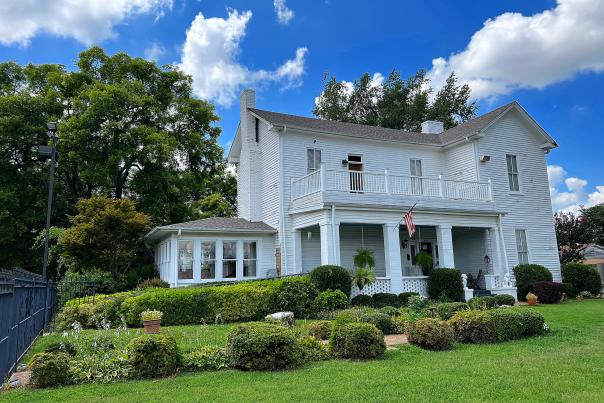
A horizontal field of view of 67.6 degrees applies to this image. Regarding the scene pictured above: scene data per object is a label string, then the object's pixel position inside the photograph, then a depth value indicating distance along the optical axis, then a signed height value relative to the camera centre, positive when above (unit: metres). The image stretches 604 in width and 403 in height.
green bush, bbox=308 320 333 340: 9.95 -1.21
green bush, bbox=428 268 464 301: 16.84 -0.57
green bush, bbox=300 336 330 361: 7.84 -1.32
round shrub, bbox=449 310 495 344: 9.34 -1.23
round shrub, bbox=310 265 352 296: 14.71 -0.13
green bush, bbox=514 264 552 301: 19.22 -0.41
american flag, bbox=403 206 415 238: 15.73 +1.74
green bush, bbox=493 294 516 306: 15.17 -1.06
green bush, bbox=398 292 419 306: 16.22 -0.91
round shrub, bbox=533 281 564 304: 17.78 -0.99
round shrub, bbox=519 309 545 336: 9.84 -1.21
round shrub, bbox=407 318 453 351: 8.68 -1.23
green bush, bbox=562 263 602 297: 20.41 -0.60
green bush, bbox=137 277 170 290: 18.59 -0.14
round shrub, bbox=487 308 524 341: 9.48 -1.18
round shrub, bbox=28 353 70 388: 6.40 -1.22
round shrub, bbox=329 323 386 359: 7.85 -1.20
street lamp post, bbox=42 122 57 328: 13.61 +3.07
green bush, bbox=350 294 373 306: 15.53 -0.93
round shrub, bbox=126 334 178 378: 6.84 -1.16
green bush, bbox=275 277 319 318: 13.93 -0.67
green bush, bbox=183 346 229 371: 7.33 -1.32
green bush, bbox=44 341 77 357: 7.40 -1.08
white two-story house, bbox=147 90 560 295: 17.39 +2.81
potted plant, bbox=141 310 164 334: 10.58 -0.94
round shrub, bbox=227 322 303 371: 7.17 -1.17
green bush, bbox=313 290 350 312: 13.95 -0.82
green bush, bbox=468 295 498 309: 12.73 -1.00
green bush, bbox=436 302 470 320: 11.57 -1.01
